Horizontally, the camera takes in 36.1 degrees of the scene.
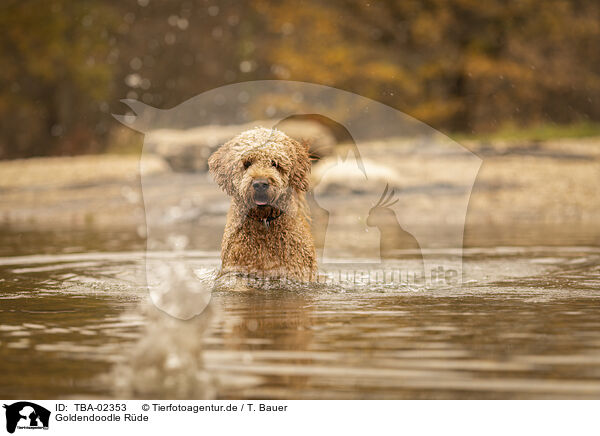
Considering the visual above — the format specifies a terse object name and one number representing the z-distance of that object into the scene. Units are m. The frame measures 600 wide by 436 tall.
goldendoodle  7.07
